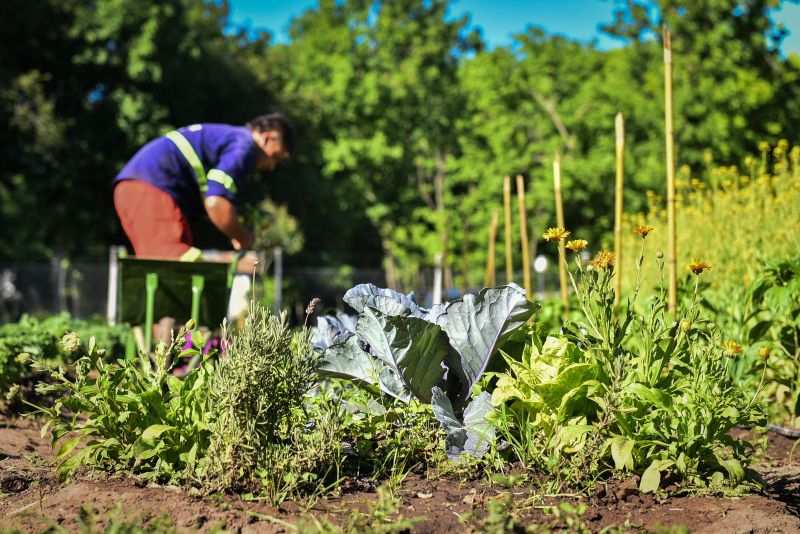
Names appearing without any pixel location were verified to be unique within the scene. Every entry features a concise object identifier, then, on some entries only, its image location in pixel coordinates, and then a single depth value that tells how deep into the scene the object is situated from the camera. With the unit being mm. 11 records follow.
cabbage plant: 2789
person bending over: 5090
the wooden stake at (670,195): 4051
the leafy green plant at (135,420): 2549
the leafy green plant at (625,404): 2584
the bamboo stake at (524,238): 5762
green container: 4590
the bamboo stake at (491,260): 8078
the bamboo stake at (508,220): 6649
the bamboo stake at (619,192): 4535
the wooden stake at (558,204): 5172
